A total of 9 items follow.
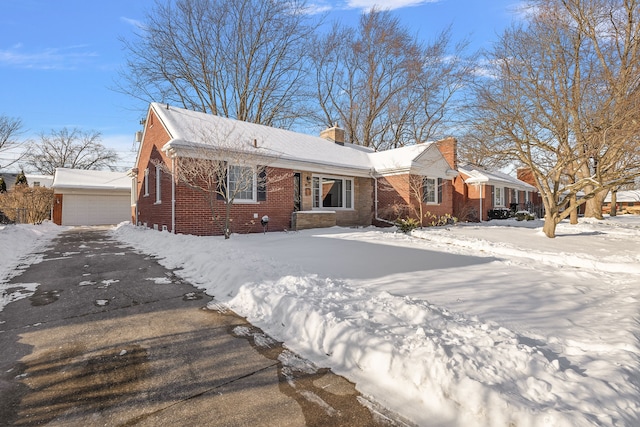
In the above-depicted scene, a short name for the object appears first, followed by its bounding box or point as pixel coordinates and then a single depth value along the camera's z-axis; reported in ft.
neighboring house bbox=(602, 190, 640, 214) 162.45
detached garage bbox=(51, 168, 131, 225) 69.72
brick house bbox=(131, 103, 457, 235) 35.17
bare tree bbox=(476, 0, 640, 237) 33.06
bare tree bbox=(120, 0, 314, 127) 77.77
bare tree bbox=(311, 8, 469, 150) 90.12
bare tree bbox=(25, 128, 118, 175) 126.31
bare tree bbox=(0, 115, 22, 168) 94.07
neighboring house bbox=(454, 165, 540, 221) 75.46
